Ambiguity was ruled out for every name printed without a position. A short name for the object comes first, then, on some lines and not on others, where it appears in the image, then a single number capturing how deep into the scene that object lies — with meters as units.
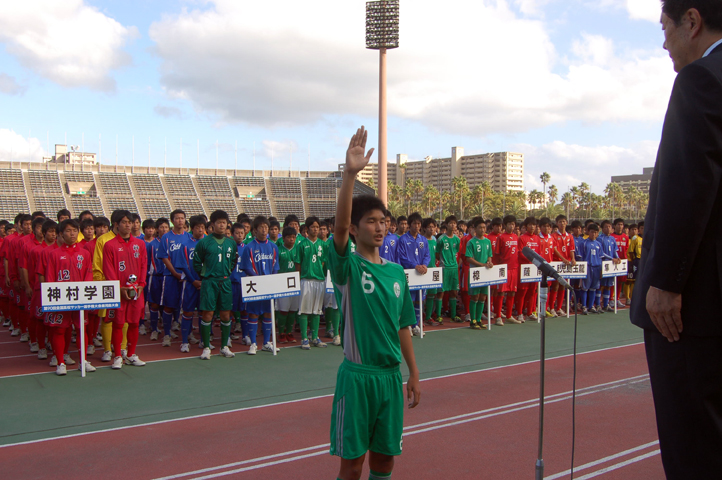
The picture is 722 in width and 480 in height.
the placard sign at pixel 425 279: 9.92
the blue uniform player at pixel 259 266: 8.88
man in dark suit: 1.74
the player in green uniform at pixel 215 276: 8.31
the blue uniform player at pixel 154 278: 10.07
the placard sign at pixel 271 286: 8.38
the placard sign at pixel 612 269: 12.84
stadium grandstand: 58.12
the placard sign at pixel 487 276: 10.60
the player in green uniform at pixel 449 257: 11.50
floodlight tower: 38.38
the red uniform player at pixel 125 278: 7.61
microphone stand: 3.04
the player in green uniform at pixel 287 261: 9.29
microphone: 3.19
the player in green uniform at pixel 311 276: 9.20
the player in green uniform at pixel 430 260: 11.25
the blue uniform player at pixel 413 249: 10.55
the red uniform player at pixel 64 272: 7.33
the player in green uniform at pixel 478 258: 10.99
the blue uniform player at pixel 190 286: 8.79
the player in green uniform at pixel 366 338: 2.81
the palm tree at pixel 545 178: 93.52
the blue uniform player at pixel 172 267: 9.50
